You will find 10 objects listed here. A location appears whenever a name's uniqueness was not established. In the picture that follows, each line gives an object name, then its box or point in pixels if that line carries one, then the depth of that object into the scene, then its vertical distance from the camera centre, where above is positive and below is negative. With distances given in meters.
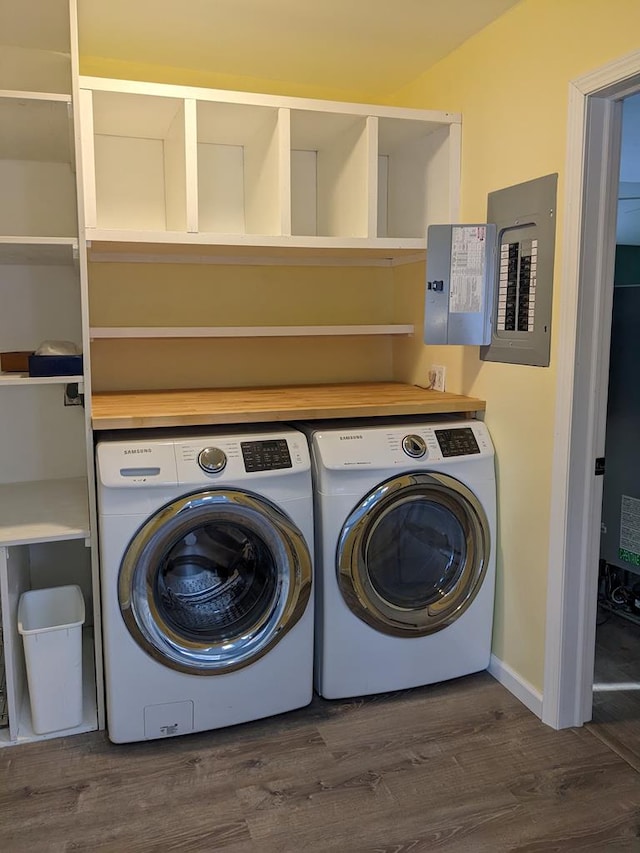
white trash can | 2.21 -1.08
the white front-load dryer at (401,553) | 2.42 -0.79
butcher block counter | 2.30 -0.28
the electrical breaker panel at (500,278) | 2.31 +0.16
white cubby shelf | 2.42 +0.61
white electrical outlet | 2.96 -0.21
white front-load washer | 2.19 -0.81
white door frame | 2.10 -0.17
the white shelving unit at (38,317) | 2.22 +0.02
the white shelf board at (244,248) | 2.42 +0.28
